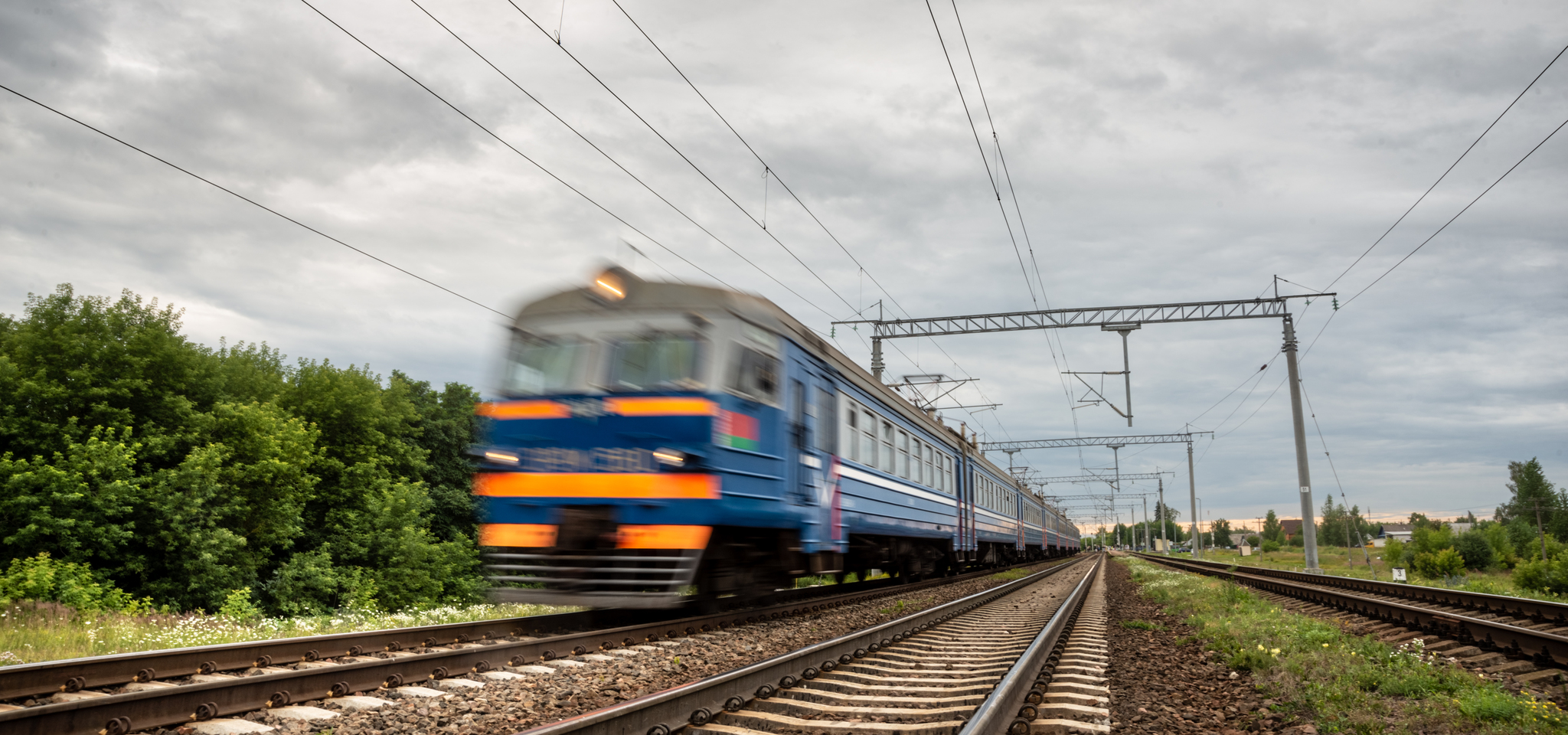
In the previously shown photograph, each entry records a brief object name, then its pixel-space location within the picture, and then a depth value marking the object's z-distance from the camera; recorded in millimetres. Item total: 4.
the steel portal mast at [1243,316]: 20656
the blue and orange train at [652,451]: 7715
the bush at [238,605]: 23344
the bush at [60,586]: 19141
